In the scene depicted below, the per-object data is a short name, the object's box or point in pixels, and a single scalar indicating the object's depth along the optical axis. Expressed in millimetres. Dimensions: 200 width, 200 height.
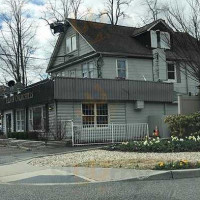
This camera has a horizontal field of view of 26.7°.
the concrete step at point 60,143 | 22109
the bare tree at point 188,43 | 23062
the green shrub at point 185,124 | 21453
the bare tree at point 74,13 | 47825
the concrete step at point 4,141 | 26531
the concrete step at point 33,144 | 22330
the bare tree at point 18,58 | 46281
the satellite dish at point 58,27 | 35281
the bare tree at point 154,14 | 38350
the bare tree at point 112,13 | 47344
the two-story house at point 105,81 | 25297
